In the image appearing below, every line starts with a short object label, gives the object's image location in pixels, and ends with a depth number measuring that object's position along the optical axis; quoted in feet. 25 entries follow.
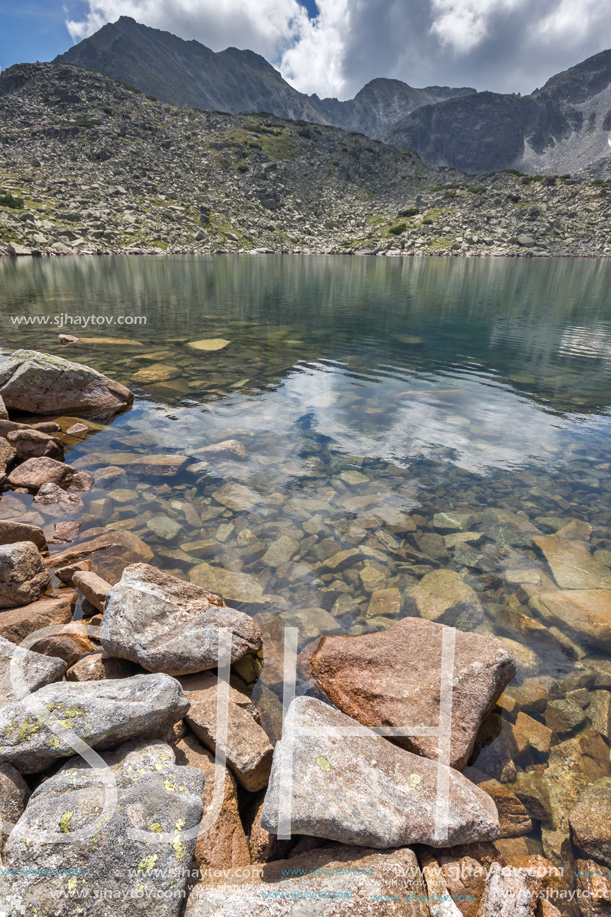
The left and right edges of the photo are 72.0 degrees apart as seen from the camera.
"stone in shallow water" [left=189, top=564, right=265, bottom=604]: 24.52
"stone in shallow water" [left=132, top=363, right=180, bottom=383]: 65.36
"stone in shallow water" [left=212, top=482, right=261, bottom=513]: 32.99
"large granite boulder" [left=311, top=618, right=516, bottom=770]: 16.08
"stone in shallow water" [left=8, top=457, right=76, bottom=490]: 33.58
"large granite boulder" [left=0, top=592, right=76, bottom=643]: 18.01
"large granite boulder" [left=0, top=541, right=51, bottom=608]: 20.01
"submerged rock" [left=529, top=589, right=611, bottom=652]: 22.31
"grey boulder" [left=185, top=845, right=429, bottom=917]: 9.61
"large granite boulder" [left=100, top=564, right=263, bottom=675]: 16.30
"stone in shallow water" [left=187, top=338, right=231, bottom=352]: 82.33
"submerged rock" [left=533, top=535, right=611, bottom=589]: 26.09
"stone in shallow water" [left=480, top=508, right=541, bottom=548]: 30.19
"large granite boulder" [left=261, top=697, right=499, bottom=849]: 11.05
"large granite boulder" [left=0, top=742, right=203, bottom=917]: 8.48
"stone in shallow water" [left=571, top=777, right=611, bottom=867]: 13.44
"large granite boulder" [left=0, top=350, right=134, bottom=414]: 46.36
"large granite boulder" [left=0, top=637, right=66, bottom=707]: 13.07
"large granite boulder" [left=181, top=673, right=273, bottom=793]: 13.85
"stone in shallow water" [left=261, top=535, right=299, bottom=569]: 27.50
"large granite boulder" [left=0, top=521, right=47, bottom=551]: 23.49
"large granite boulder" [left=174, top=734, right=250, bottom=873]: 11.07
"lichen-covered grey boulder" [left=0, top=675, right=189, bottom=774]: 10.83
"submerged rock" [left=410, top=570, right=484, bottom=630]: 23.65
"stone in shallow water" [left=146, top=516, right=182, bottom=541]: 29.58
